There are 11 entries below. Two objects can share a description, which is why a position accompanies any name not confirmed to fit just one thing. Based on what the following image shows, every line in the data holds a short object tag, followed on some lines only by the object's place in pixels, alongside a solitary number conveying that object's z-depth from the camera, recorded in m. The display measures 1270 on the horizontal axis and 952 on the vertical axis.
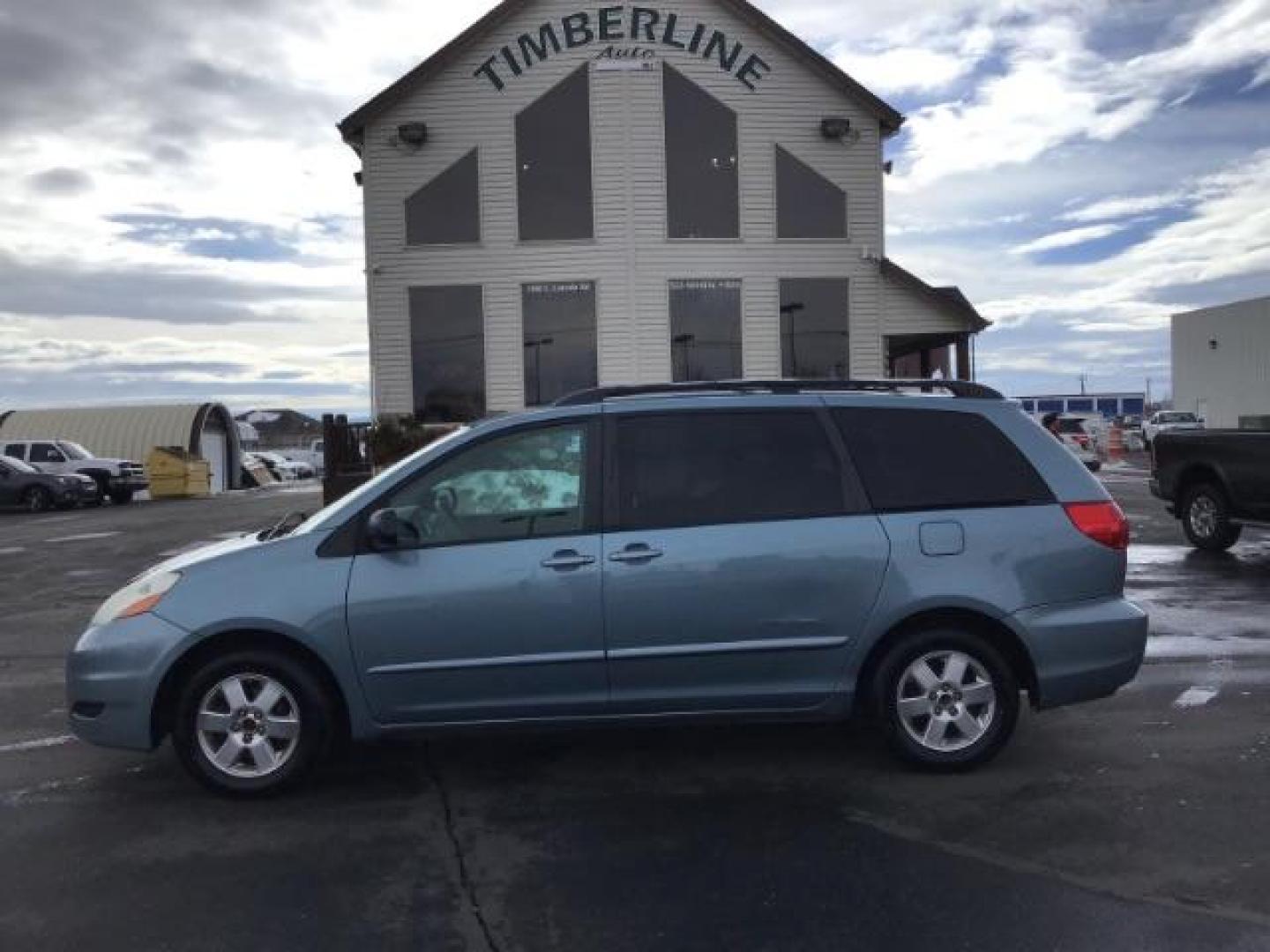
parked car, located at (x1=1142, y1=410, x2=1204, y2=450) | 51.34
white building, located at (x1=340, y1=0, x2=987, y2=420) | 18.53
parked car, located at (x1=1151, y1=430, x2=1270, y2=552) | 12.01
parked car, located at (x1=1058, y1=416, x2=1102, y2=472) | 32.50
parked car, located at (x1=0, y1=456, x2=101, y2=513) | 28.59
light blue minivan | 4.84
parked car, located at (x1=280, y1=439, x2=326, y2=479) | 57.84
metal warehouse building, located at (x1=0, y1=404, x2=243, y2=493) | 40.44
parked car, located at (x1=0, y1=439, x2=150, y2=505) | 31.12
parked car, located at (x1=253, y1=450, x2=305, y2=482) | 49.00
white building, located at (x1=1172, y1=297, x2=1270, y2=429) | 56.94
